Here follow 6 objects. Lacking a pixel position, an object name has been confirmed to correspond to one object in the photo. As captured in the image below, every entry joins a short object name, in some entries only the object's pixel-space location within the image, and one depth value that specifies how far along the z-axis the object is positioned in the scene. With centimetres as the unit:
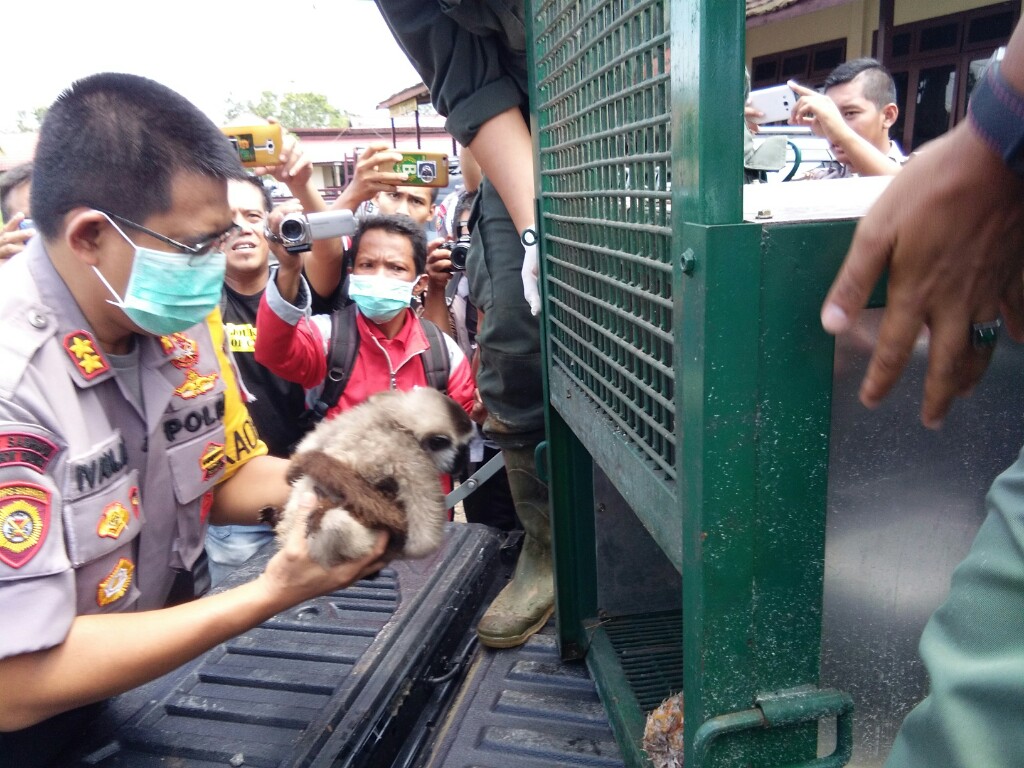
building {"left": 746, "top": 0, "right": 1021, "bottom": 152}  655
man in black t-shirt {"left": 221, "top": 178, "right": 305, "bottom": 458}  303
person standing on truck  193
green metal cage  85
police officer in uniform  129
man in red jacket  263
